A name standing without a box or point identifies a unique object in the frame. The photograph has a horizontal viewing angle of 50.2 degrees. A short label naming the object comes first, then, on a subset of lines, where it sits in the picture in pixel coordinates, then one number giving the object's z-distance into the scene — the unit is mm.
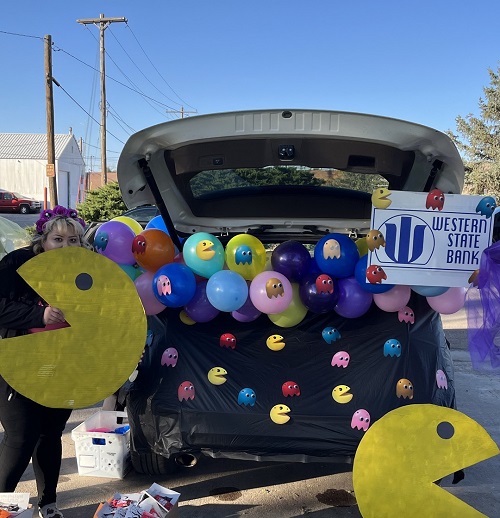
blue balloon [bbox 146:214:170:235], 3538
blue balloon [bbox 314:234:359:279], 2785
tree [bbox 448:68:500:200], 25062
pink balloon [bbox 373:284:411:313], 2697
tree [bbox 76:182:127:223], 15859
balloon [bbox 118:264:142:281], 3033
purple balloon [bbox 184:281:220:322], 2854
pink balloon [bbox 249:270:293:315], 2723
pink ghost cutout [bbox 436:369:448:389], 2592
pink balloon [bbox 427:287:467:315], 2729
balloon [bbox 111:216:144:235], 3382
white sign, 2545
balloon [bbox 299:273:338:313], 2742
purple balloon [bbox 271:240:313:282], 2879
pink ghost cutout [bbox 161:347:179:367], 2744
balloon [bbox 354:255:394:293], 2666
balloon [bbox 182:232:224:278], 2869
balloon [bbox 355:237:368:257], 2865
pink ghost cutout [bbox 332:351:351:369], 2701
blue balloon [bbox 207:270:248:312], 2727
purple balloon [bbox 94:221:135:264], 2920
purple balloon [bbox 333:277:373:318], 2752
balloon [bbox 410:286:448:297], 2653
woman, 2396
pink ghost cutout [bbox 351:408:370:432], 2516
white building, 38375
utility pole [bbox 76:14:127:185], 22058
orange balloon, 2926
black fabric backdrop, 2537
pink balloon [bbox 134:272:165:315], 2898
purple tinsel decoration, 2344
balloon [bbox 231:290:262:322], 2867
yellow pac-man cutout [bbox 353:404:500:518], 2199
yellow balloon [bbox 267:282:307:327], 2826
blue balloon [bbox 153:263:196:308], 2780
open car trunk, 2541
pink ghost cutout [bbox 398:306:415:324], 2777
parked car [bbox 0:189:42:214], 29031
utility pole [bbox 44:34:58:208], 15242
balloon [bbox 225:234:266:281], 2873
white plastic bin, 3148
